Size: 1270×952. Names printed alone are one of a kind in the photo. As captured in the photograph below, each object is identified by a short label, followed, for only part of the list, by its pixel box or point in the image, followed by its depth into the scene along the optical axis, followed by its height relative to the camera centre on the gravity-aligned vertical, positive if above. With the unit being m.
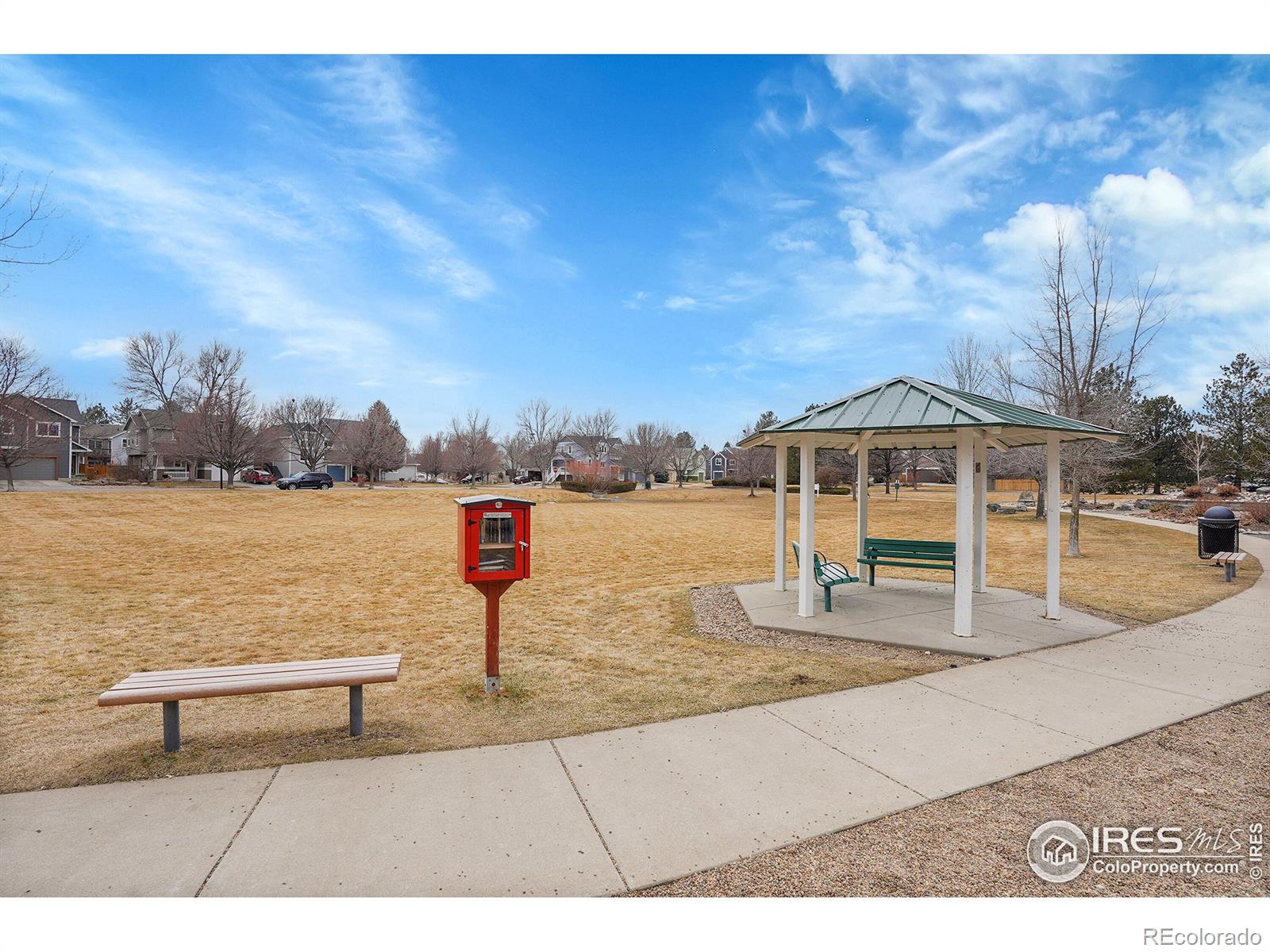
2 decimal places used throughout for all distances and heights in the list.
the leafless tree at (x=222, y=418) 39.34 +3.85
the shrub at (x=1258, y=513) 21.70 -1.11
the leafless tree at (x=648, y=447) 58.31 +3.14
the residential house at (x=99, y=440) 58.75 +3.48
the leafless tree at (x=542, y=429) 60.16 +4.94
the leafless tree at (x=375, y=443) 49.91 +2.87
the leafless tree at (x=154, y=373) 45.81 +7.80
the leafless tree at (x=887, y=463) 40.14 +1.33
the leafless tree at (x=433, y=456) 70.88 +2.32
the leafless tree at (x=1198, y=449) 37.19 +2.21
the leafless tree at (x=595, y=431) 73.81 +5.86
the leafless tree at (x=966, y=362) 29.27 +5.94
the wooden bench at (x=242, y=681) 3.97 -1.47
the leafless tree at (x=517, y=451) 72.31 +3.34
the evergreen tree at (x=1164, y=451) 41.78 +2.39
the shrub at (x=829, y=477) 51.43 +0.24
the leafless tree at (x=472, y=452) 68.12 +2.77
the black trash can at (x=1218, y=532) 12.66 -1.04
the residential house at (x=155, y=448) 47.15 +2.12
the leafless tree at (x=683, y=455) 66.31 +3.14
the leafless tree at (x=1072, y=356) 15.20 +3.38
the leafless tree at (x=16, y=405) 26.19 +3.67
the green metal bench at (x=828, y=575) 8.28 -1.38
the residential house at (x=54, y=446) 45.56 +2.14
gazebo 6.68 +0.60
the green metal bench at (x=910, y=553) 8.80 -1.13
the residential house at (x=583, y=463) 51.00 +1.66
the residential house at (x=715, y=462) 93.22 +2.78
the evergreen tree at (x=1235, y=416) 30.75 +4.47
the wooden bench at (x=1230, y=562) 11.20 -1.49
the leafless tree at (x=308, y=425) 57.22 +4.89
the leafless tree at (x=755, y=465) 45.94 +1.07
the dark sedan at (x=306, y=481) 41.72 -0.45
